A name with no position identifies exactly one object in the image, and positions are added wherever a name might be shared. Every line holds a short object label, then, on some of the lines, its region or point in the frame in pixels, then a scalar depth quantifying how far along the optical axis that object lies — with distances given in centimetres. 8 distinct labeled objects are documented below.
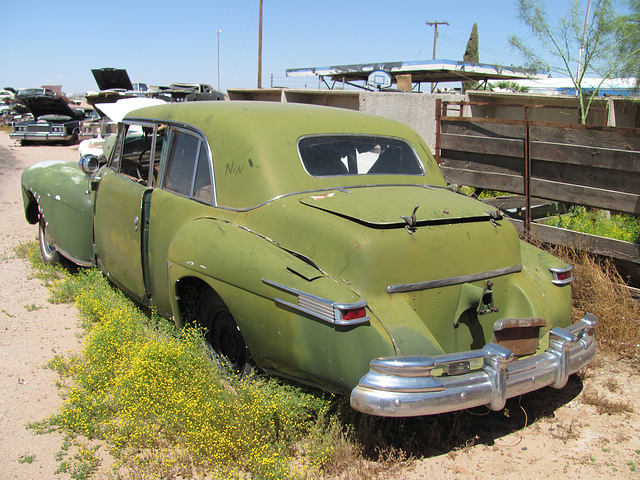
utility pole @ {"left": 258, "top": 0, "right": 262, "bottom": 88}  3112
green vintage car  284
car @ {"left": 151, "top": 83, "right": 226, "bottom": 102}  1634
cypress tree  3956
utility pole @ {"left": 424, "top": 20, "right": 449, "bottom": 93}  4984
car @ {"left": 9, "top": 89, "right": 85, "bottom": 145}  2070
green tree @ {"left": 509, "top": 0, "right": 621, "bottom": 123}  888
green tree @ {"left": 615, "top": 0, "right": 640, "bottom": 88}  806
